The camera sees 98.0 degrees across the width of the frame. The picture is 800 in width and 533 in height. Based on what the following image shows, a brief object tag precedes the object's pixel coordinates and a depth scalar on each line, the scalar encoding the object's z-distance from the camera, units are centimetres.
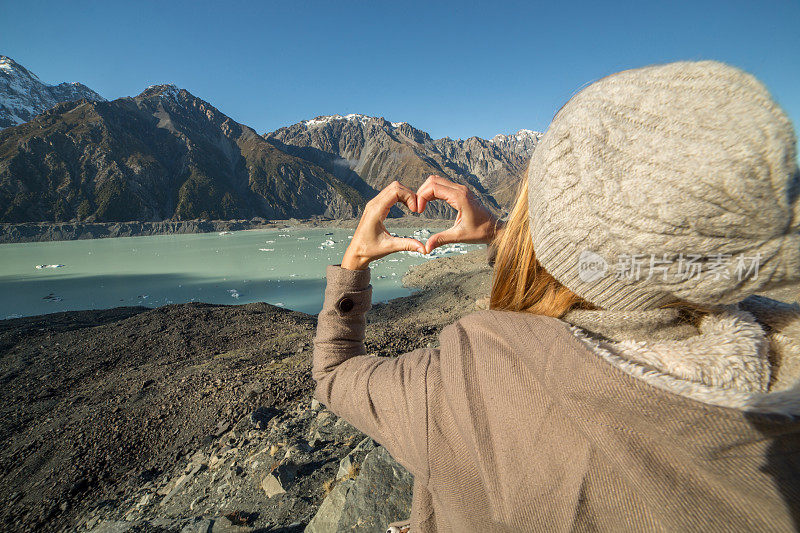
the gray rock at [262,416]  363
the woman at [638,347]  46
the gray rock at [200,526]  217
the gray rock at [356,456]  248
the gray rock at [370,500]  190
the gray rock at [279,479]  247
